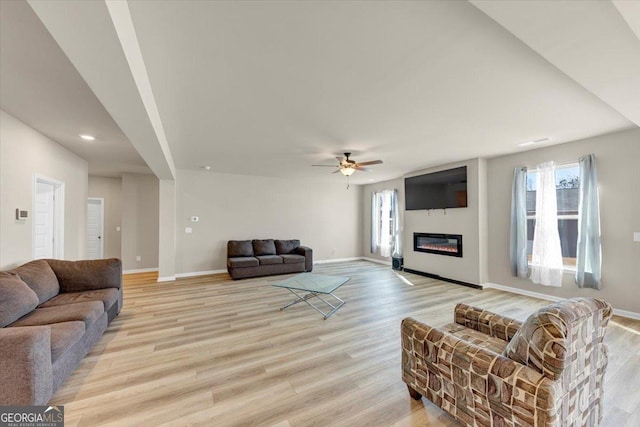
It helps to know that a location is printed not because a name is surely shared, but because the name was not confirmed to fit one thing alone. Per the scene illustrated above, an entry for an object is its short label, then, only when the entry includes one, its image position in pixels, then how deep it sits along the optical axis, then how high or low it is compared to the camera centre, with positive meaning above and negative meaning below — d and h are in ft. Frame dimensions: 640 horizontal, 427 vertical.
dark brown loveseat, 18.94 -3.37
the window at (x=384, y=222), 23.94 -0.60
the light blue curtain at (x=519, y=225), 14.71 -0.53
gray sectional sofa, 5.19 -3.04
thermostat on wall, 10.34 +0.09
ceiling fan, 14.11 +2.90
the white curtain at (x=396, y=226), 23.38 -0.95
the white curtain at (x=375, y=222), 26.27 -0.63
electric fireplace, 17.95 -2.13
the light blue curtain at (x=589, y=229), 11.96 -0.64
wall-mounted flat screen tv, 17.47 +2.01
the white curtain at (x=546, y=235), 13.46 -1.03
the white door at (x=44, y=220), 12.59 -0.20
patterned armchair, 4.02 -2.85
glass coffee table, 11.83 -3.44
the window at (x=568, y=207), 13.08 +0.45
